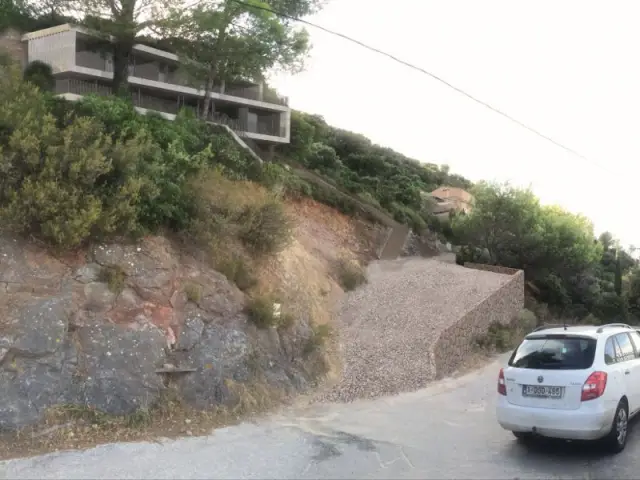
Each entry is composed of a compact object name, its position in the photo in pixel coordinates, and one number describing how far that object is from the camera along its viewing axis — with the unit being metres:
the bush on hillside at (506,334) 15.79
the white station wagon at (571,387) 6.82
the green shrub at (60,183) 9.17
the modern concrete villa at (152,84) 21.61
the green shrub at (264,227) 12.58
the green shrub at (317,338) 11.69
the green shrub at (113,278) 9.45
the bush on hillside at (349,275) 17.64
